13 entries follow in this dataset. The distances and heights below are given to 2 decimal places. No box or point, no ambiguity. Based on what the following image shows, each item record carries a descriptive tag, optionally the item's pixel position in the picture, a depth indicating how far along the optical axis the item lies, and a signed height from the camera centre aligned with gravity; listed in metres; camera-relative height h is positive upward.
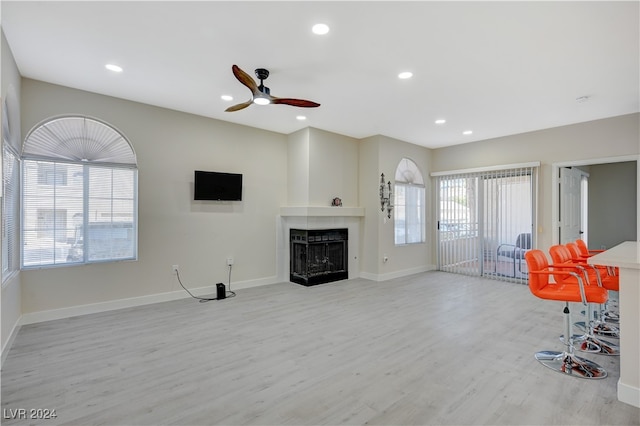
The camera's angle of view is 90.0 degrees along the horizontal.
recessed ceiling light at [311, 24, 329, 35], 2.61 +1.55
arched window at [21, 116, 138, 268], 3.69 +0.27
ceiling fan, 3.04 +1.25
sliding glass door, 5.82 -0.10
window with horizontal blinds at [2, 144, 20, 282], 2.95 +0.04
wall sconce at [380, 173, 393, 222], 6.12 +0.38
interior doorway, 6.82 +0.27
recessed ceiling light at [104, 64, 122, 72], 3.31 +1.56
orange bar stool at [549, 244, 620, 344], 2.86 -1.05
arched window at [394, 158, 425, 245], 6.51 +0.24
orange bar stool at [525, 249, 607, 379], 2.50 -0.66
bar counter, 2.10 -0.76
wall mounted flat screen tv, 4.86 +0.46
